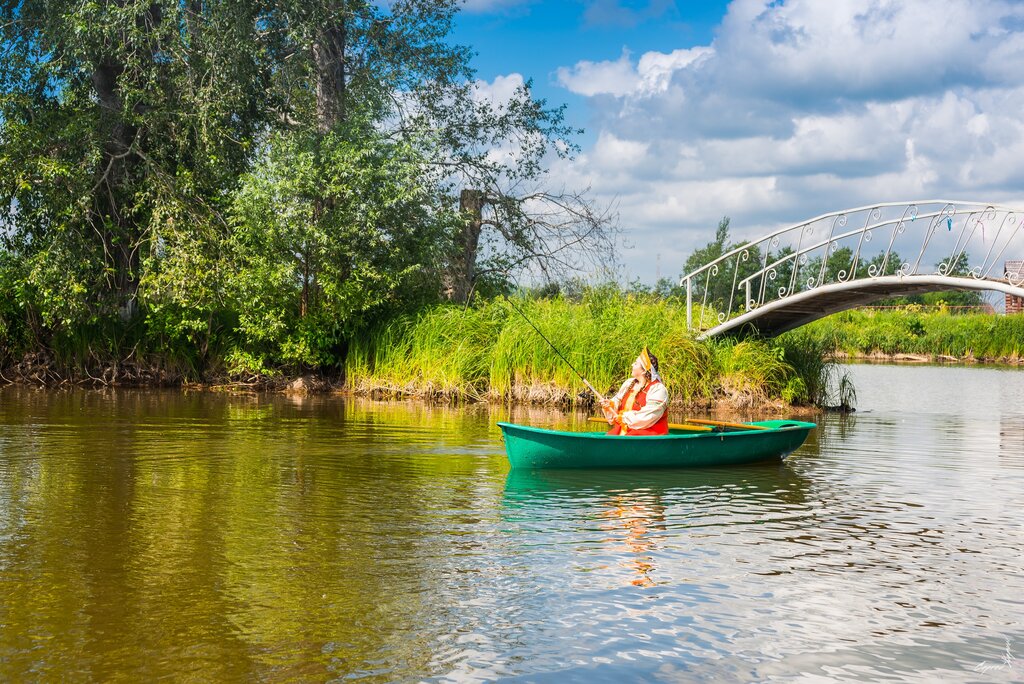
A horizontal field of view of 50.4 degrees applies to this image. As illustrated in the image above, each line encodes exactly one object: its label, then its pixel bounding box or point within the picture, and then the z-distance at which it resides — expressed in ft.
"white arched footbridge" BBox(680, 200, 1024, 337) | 60.75
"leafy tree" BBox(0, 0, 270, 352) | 69.77
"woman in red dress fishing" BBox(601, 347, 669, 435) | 43.32
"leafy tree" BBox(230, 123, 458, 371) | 72.74
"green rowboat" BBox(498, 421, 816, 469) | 40.22
